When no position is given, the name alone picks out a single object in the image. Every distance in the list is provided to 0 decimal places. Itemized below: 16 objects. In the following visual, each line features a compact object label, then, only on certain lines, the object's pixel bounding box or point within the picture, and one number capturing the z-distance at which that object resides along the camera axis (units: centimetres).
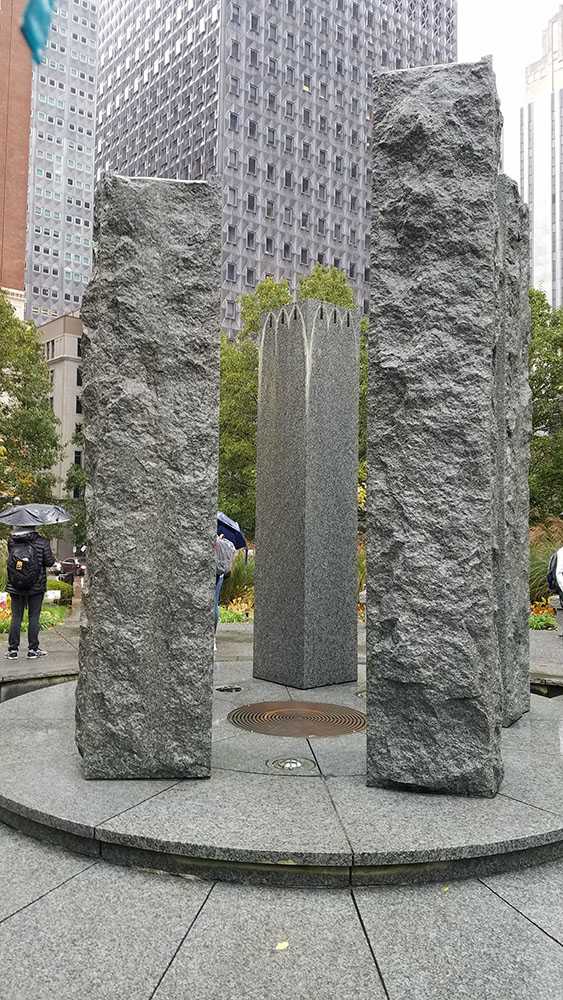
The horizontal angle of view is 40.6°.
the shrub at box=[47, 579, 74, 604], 1577
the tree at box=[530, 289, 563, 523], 2244
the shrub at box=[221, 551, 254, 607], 1517
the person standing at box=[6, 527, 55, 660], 984
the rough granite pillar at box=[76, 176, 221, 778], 473
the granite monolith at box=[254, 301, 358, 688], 790
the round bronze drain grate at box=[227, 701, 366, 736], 610
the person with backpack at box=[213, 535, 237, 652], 952
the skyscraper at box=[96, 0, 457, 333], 7919
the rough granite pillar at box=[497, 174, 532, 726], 629
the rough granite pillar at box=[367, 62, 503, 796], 449
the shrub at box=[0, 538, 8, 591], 1489
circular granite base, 368
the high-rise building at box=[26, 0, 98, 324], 9325
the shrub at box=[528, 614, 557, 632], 1278
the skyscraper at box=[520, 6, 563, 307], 10375
